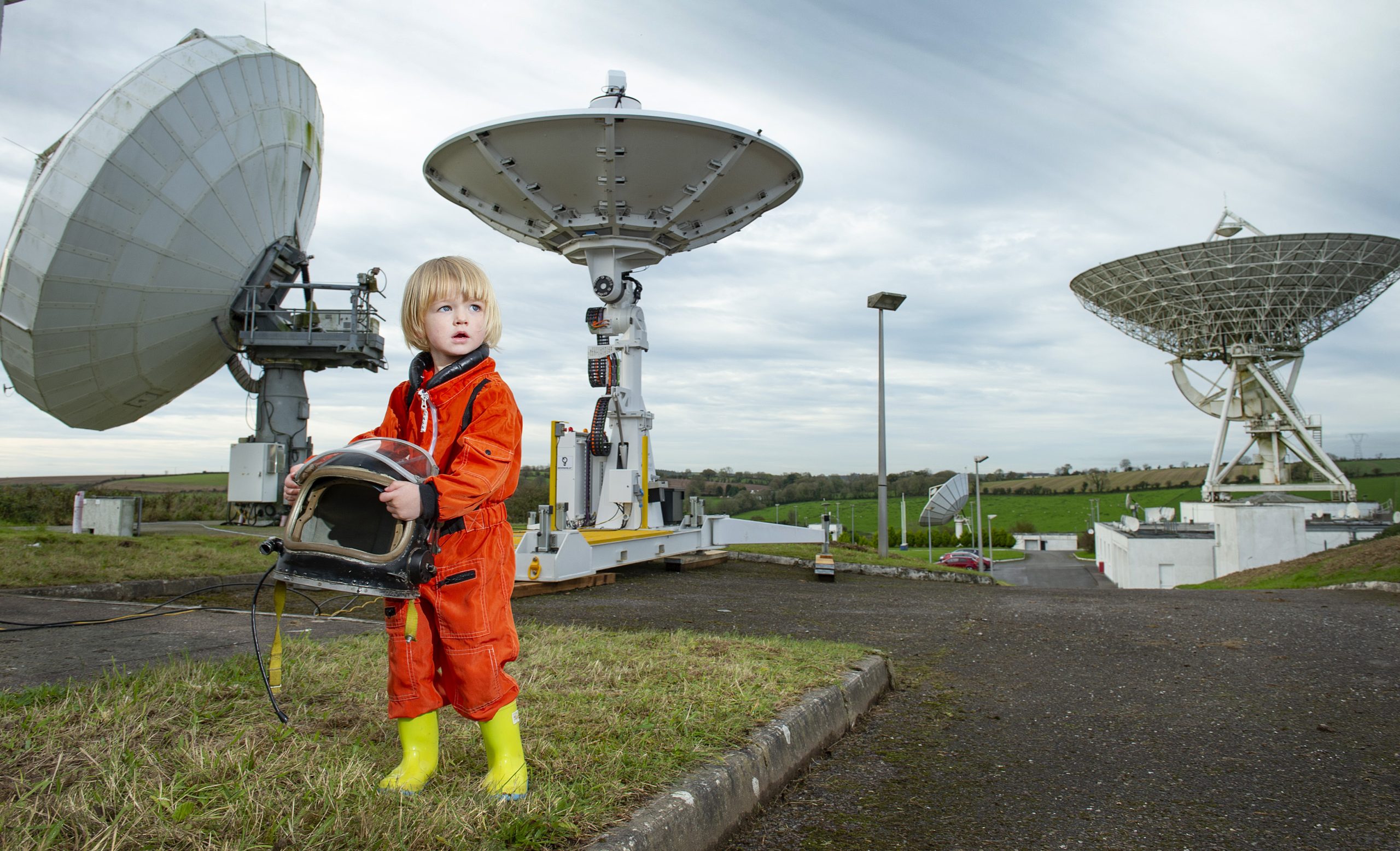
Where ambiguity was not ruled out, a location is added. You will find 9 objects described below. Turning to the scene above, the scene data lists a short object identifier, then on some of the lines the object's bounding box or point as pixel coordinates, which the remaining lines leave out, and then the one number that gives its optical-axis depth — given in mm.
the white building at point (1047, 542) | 69000
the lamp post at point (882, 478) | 16188
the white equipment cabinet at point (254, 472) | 17188
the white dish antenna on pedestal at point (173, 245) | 10094
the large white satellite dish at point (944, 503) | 24938
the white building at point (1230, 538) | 26484
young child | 2141
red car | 40906
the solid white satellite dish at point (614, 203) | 10547
